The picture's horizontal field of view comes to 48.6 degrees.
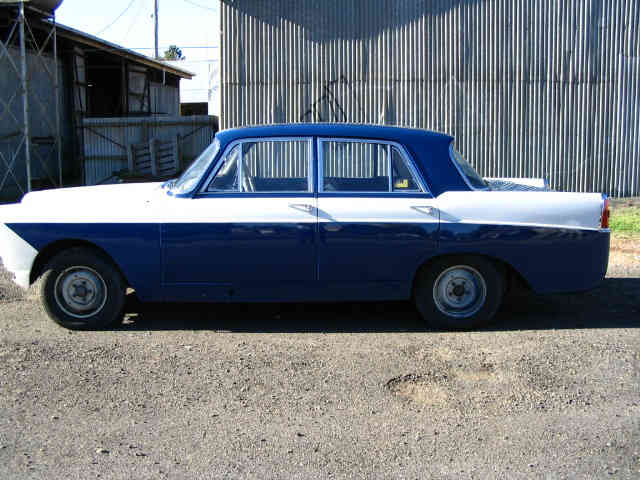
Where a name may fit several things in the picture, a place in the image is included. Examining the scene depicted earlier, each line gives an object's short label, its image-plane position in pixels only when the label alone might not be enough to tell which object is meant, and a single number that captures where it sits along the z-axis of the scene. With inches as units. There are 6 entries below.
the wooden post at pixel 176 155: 738.2
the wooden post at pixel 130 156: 743.1
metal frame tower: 608.7
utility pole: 1835.6
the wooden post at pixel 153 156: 735.1
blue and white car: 225.8
